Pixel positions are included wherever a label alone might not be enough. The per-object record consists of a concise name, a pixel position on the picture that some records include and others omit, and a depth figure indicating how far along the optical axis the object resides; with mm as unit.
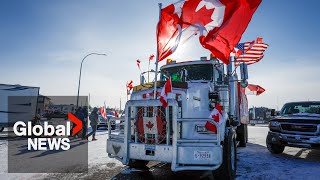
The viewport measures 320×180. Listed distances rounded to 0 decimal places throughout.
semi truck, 4934
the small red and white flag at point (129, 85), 8585
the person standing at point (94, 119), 14380
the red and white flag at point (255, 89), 15422
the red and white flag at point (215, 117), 5238
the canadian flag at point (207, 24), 6324
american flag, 12500
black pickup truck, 8430
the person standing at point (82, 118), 14899
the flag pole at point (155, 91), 5595
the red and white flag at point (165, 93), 5156
